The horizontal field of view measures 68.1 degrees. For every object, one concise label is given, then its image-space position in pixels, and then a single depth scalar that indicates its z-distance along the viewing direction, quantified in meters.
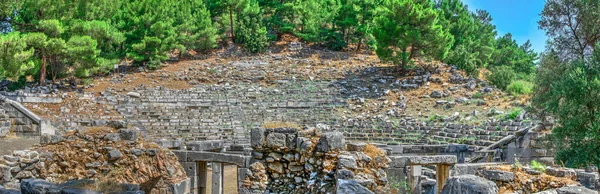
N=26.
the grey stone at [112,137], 10.36
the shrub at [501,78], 25.30
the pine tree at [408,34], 25.34
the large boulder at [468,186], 4.19
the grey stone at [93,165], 10.11
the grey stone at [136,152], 10.52
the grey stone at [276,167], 8.39
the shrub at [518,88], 22.60
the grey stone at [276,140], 8.30
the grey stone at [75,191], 5.06
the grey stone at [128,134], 10.55
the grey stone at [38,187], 5.21
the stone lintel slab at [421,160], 10.81
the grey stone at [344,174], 6.52
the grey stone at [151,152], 10.67
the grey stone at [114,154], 10.26
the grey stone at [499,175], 6.52
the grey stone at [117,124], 10.80
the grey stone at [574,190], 4.61
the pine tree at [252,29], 34.41
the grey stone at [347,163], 6.77
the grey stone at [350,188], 5.75
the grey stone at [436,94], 22.97
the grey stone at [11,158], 9.16
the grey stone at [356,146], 7.56
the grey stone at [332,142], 7.62
